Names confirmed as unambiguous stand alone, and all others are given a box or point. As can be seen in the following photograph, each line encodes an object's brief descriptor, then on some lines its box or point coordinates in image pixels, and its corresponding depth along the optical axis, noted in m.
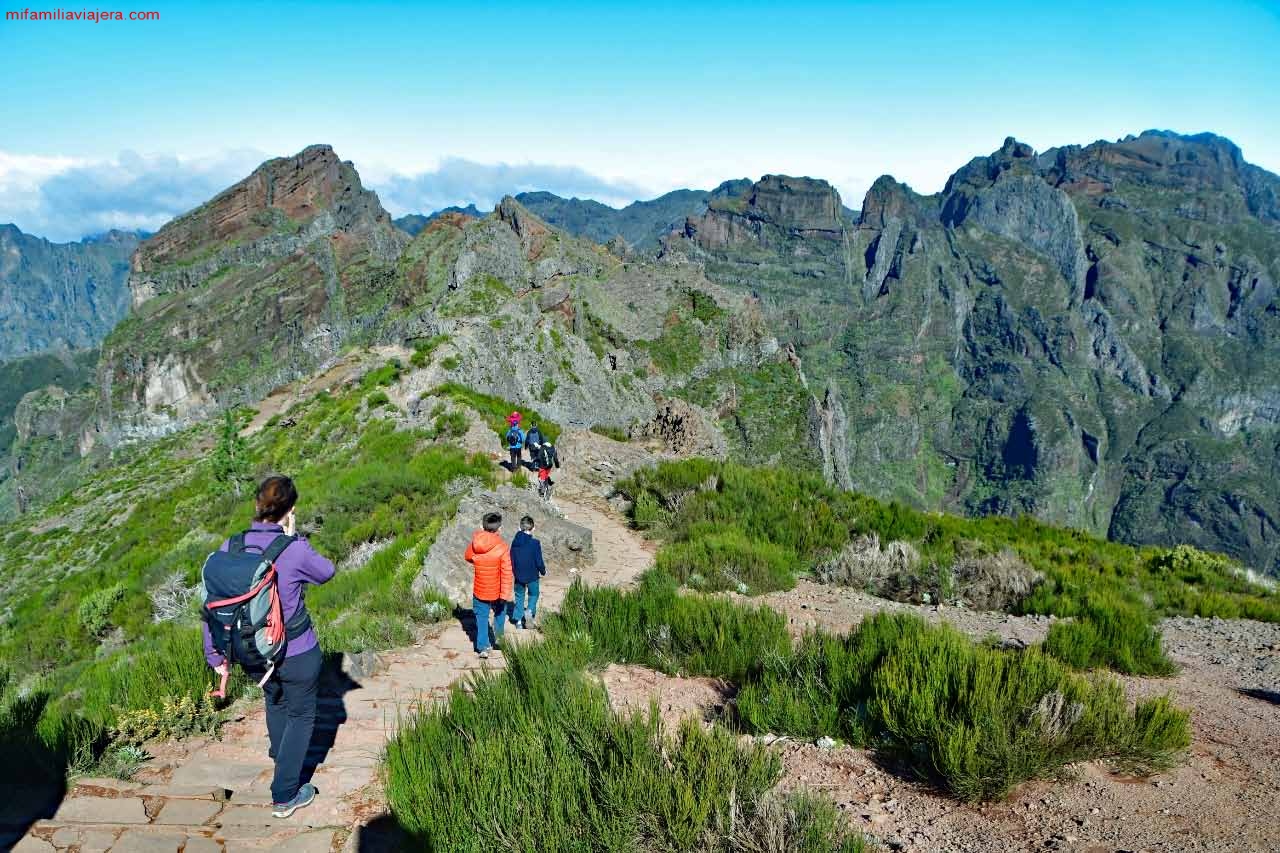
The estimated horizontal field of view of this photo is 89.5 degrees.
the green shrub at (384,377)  27.31
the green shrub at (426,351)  26.22
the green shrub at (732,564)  9.35
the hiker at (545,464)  14.57
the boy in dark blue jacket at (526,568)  8.09
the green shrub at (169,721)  4.80
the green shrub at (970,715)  3.94
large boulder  9.10
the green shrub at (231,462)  23.66
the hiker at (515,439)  16.09
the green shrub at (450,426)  18.78
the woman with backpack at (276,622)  3.80
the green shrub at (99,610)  13.35
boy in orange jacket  7.14
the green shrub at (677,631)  6.12
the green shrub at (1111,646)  6.58
